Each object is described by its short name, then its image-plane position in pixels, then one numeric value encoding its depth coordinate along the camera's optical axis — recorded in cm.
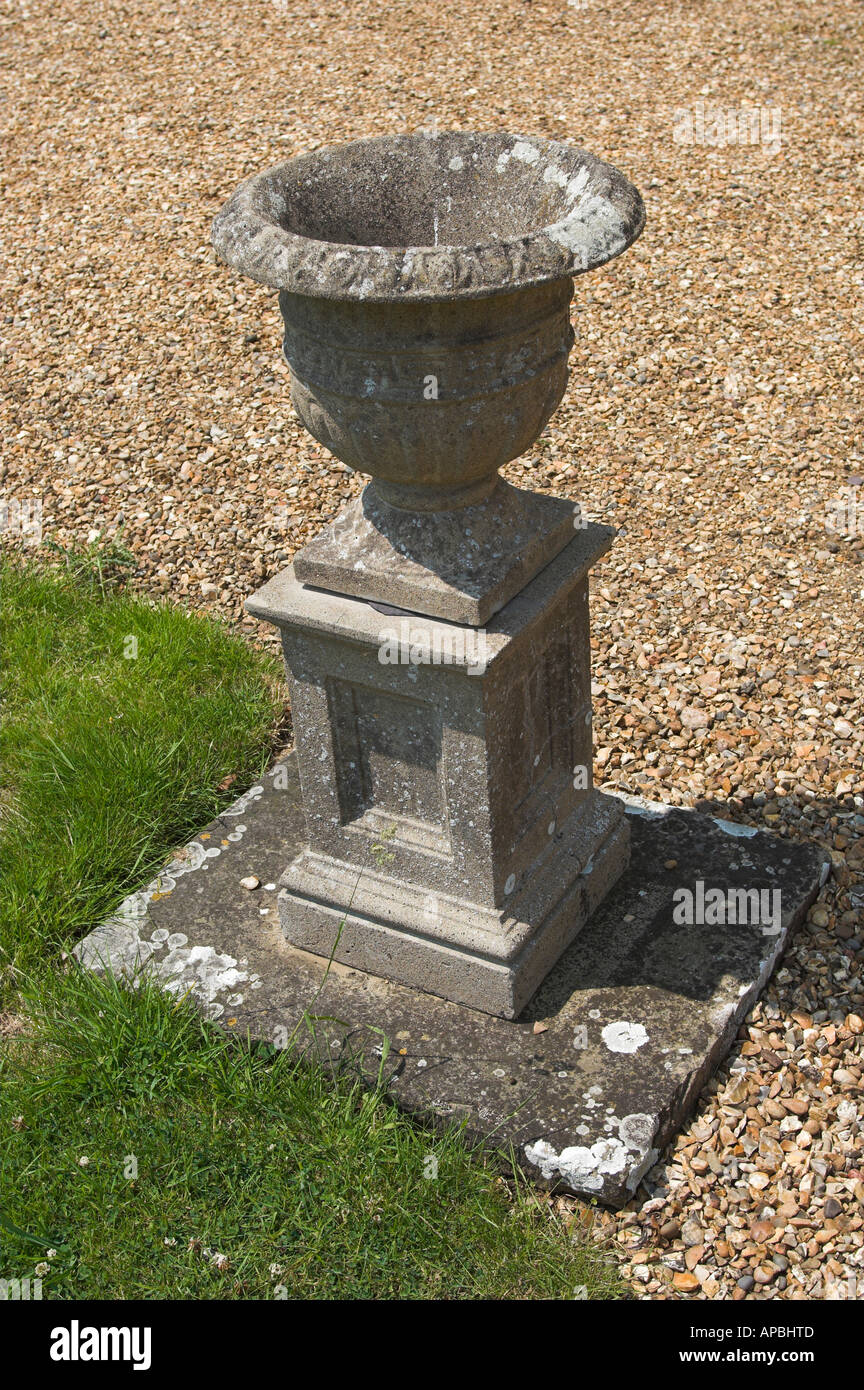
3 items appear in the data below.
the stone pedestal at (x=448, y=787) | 310
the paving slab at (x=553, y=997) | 316
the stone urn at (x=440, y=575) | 262
